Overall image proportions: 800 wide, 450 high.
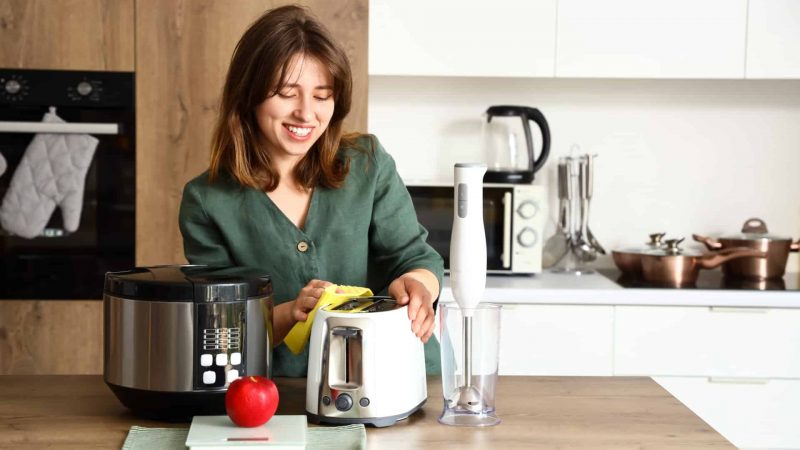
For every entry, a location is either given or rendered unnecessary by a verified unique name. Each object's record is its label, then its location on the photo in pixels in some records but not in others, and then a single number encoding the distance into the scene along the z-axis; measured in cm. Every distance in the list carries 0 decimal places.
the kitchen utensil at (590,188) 311
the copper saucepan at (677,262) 281
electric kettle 299
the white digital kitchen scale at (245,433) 121
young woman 162
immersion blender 135
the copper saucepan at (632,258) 294
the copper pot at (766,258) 289
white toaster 132
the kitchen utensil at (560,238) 320
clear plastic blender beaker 135
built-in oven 271
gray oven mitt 272
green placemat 125
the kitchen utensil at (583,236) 312
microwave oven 288
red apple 125
